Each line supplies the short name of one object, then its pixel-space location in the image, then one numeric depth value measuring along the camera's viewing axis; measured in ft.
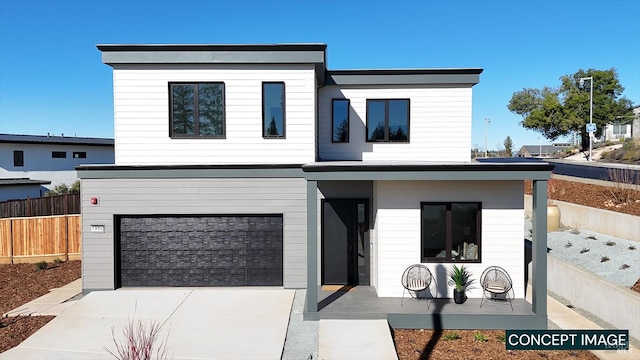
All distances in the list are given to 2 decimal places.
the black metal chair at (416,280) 26.27
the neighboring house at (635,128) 168.41
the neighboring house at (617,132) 182.46
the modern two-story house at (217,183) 31.01
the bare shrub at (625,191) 44.32
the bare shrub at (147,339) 20.15
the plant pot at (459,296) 26.35
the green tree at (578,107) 131.85
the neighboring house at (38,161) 64.85
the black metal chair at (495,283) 26.52
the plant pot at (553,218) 44.32
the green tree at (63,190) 68.22
